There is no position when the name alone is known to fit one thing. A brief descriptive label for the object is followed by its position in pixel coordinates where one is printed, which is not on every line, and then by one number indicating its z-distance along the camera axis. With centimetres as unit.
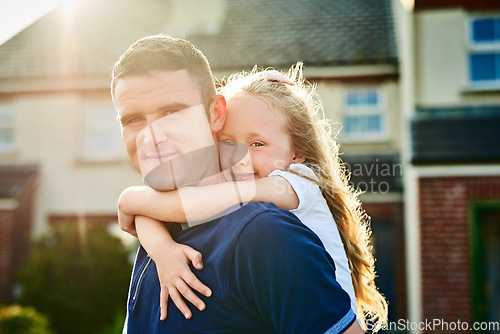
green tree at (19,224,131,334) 984
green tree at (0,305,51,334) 771
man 121
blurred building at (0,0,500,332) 879
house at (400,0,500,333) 870
